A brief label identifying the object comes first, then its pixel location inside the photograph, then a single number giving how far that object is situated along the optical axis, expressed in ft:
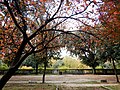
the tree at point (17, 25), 11.34
